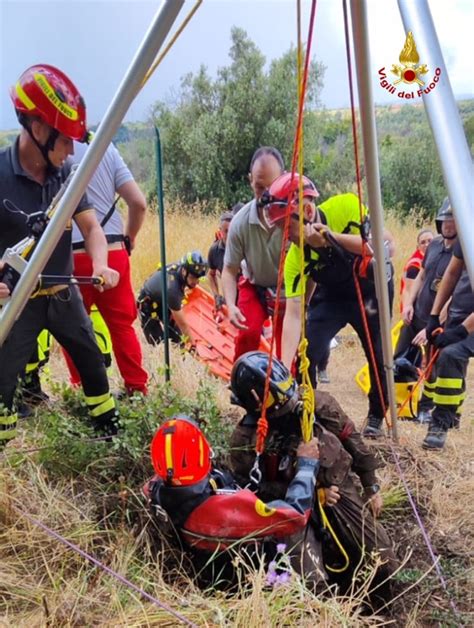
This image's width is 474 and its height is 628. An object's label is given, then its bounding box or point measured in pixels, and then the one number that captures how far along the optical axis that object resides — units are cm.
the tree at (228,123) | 1479
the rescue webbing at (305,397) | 213
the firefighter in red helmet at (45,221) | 248
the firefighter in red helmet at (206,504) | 205
